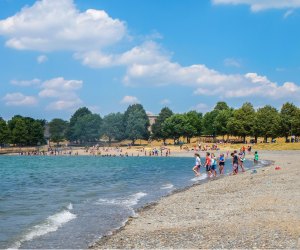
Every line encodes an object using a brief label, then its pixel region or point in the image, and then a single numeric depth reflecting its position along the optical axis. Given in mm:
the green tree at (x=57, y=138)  194500
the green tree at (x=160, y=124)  167425
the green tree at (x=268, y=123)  116188
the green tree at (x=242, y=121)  126438
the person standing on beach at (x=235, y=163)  40531
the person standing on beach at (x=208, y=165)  40728
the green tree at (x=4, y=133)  170125
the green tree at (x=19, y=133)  170000
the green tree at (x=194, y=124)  156375
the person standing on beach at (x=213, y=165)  41056
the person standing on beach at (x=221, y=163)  41438
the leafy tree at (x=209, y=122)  150625
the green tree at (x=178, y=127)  152375
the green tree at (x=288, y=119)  111856
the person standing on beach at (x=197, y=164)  39859
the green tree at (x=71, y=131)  190625
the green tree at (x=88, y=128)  182125
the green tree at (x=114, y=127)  172625
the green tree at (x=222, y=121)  141412
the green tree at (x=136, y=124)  164000
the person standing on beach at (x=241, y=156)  46156
